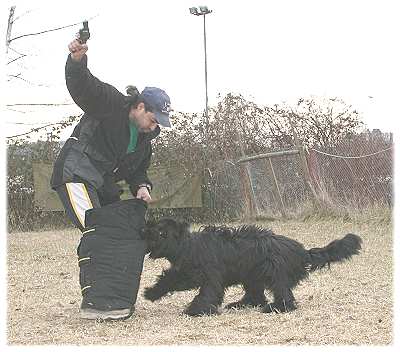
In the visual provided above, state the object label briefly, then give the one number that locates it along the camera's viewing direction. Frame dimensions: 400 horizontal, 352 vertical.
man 4.56
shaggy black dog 4.69
